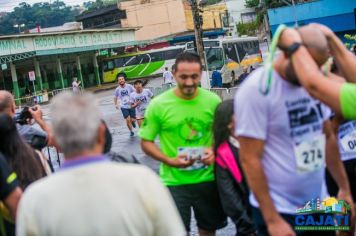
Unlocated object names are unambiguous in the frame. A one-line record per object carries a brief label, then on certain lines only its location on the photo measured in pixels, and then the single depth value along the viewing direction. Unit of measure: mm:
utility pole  29366
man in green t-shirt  4531
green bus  53250
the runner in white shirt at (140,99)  15430
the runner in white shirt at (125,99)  16141
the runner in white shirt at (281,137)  2904
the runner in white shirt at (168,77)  32484
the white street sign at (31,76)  38125
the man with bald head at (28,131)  4480
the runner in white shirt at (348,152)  4559
